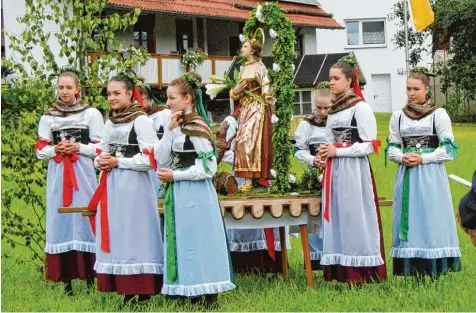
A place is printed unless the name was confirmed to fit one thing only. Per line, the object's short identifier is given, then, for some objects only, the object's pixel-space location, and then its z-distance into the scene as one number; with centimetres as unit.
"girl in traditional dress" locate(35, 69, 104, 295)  804
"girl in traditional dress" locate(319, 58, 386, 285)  757
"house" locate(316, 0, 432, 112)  3781
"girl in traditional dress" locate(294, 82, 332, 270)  854
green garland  810
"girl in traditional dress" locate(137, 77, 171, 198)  914
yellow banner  2007
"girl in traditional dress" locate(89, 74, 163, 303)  713
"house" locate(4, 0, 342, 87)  2705
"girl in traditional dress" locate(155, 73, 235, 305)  689
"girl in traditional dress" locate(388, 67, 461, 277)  789
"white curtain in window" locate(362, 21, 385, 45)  3819
